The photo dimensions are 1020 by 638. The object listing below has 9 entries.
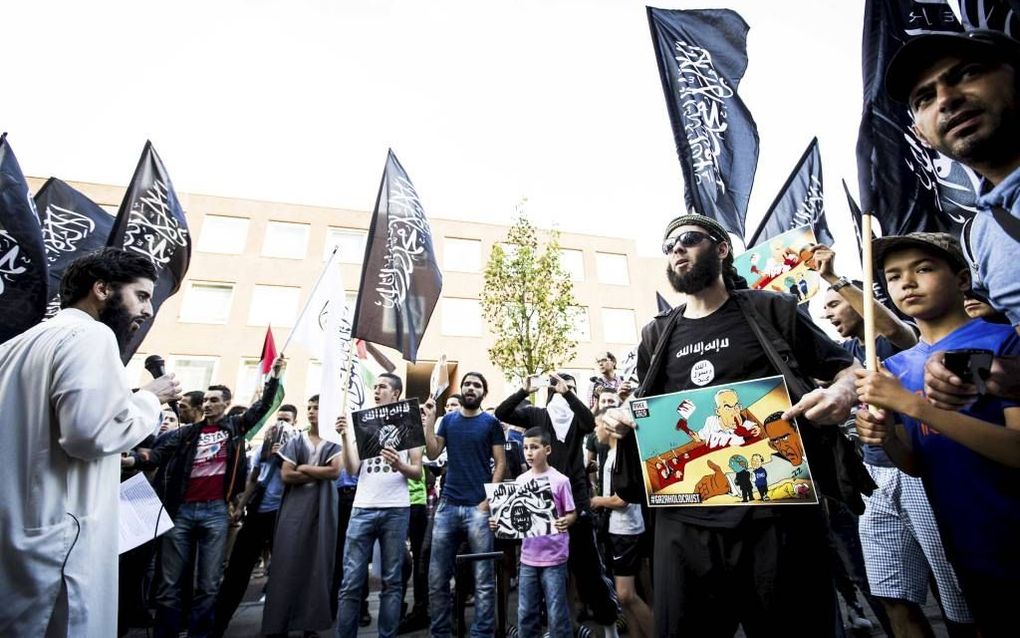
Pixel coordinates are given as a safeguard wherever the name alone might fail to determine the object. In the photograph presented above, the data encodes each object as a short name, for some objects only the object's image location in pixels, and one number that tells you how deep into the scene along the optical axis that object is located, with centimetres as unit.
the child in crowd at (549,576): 390
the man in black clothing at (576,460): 445
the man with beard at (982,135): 136
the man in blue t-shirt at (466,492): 424
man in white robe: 192
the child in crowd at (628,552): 394
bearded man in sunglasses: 185
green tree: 1698
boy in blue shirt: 173
